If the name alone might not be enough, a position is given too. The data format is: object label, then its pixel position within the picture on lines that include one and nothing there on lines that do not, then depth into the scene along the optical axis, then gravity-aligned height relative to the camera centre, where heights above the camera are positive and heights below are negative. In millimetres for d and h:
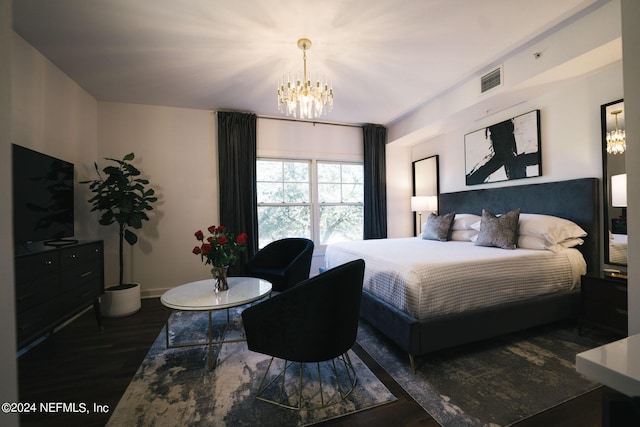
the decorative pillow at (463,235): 3172 -275
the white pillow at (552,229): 2410 -168
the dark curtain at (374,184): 4440 +554
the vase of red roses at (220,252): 2133 -292
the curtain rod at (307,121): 4027 +1602
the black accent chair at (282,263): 2842 -580
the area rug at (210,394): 1407 -1125
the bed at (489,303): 1776 -717
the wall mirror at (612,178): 2225 +300
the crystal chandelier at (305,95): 2301 +1144
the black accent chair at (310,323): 1417 -622
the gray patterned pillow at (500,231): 2544 -194
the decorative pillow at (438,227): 3330 -183
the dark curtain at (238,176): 3738 +620
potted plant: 2842 +63
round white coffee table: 1868 -638
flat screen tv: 1832 +189
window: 4137 +278
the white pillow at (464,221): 3266 -100
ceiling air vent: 2686 +1470
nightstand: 1898 -723
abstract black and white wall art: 2934 +805
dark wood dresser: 1600 -500
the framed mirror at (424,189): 4180 +448
